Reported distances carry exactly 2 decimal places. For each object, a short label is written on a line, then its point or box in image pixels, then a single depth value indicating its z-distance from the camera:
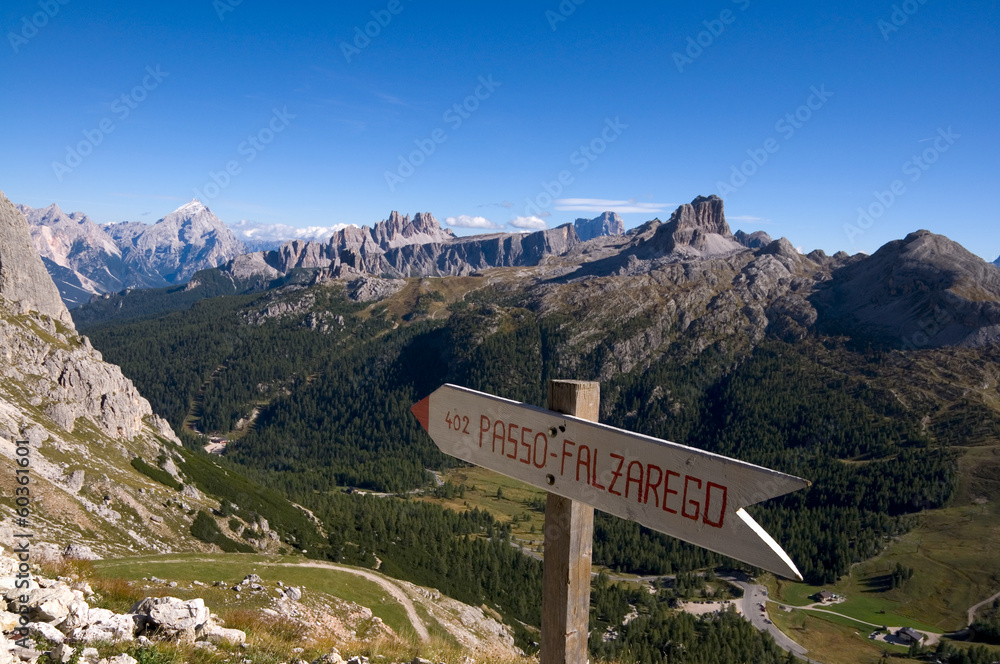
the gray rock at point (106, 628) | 8.73
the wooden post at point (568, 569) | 6.12
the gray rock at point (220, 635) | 10.76
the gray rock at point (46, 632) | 8.32
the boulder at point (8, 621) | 8.42
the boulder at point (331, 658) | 10.90
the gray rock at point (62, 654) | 7.88
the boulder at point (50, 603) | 8.89
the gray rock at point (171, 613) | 10.32
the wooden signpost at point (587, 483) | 5.01
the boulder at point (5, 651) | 7.49
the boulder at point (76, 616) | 8.97
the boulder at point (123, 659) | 8.04
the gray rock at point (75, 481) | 54.97
